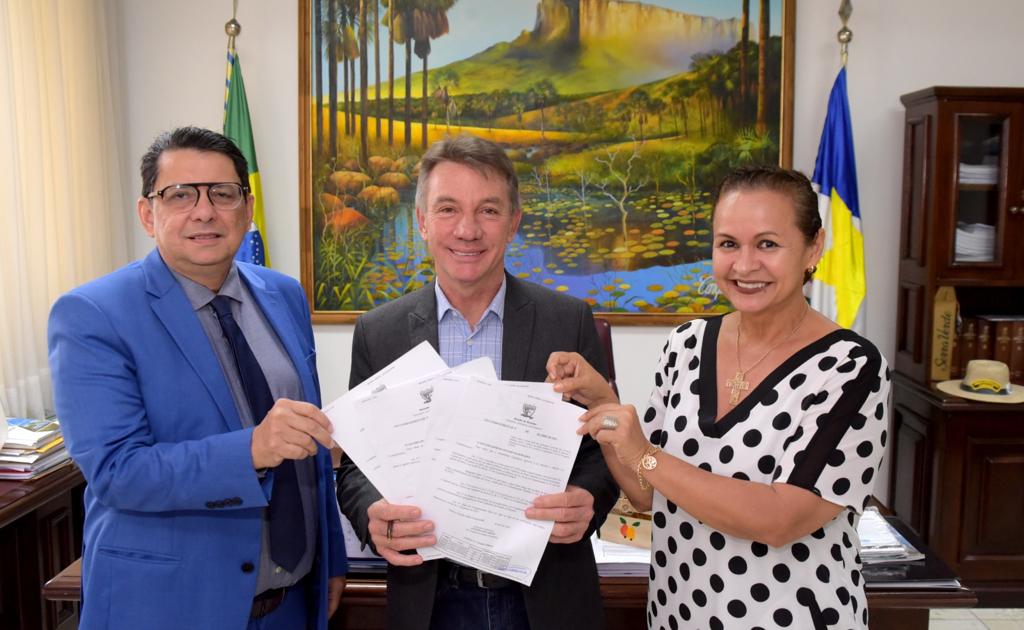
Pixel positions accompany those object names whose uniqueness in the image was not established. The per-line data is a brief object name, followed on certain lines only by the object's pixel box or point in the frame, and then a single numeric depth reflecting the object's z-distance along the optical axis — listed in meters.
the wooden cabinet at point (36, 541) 2.63
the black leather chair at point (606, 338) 3.11
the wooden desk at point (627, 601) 1.85
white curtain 3.25
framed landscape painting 4.09
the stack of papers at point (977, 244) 3.79
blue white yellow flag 3.94
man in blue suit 1.41
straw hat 3.58
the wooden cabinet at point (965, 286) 3.62
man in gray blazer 1.57
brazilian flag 4.00
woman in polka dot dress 1.36
